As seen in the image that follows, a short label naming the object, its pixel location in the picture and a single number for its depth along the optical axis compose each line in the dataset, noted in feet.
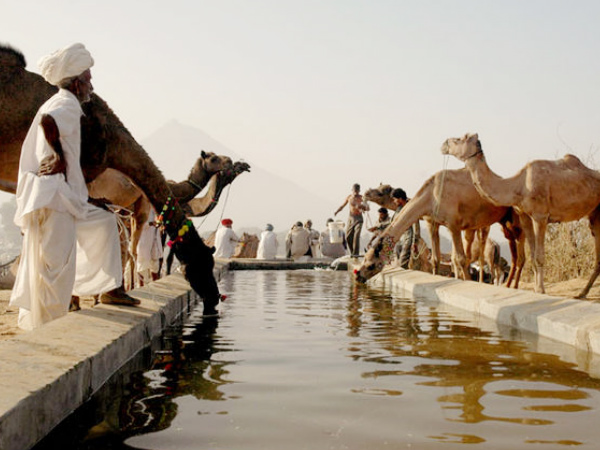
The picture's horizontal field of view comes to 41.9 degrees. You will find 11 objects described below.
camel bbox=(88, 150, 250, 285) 37.40
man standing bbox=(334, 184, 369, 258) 71.05
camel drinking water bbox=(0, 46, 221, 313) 26.84
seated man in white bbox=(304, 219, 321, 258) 96.89
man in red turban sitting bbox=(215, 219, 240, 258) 83.20
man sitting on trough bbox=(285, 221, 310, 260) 91.50
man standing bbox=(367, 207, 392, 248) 57.11
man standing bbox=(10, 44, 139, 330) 19.39
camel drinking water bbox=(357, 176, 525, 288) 46.47
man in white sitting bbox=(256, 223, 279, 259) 89.04
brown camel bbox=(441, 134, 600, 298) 38.63
